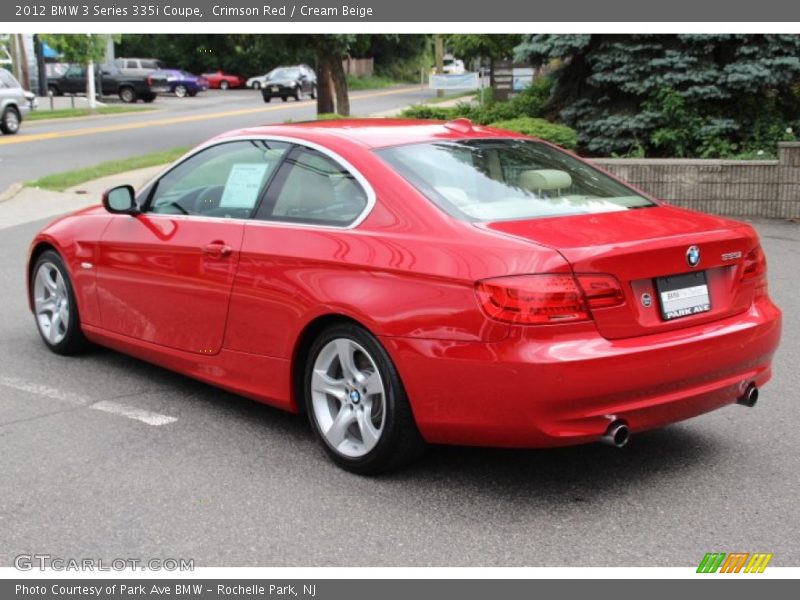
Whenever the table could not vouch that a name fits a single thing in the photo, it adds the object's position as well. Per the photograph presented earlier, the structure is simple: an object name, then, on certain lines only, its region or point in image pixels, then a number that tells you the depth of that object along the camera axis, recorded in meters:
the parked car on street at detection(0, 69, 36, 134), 29.48
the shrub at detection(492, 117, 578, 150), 14.37
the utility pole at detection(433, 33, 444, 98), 62.52
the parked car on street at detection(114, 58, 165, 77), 53.84
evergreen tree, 13.90
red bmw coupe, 4.23
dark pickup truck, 52.69
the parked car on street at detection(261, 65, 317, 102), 50.31
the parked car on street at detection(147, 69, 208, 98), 55.44
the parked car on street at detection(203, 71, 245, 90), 66.92
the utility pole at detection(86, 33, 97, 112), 42.25
